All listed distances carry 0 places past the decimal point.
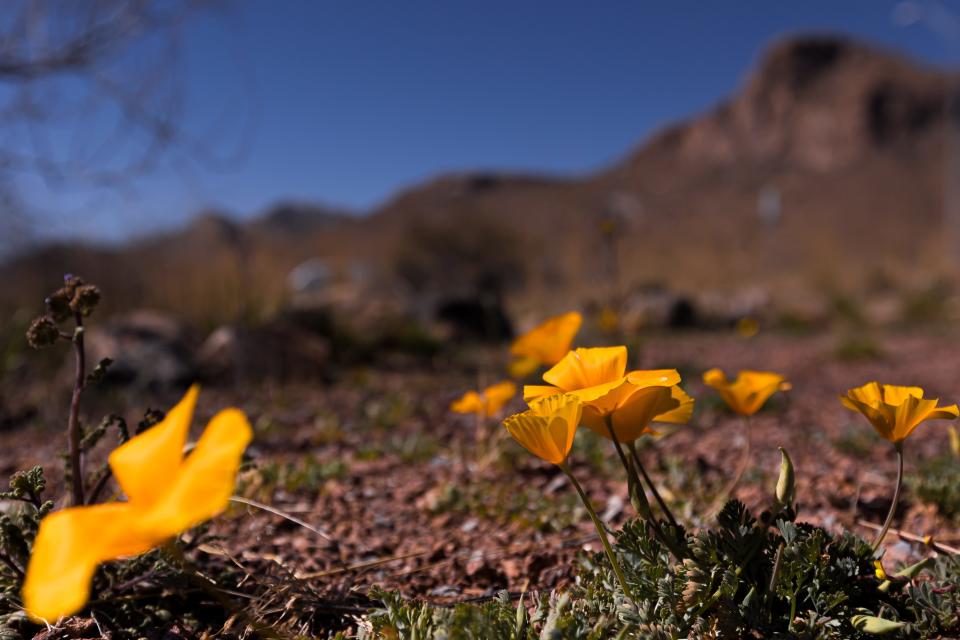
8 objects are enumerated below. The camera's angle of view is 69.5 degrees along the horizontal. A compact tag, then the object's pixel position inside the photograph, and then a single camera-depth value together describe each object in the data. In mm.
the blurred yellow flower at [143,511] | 141
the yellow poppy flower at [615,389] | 223
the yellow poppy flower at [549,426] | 212
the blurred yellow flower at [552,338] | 315
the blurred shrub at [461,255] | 13546
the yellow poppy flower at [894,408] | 243
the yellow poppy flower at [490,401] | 374
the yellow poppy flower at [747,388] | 291
